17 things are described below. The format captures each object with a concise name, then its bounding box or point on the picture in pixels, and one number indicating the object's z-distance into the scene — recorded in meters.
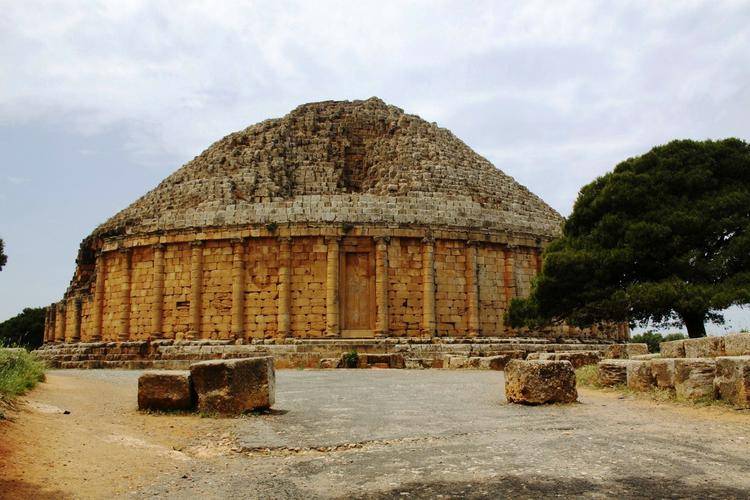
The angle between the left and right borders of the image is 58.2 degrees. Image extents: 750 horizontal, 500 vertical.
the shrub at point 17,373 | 8.60
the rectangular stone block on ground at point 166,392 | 9.32
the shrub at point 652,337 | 58.40
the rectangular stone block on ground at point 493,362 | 19.98
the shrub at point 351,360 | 21.38
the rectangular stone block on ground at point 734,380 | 8.73
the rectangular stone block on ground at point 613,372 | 12.33
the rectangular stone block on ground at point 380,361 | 21.61
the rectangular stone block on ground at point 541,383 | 10.14
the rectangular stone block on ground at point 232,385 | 9.05
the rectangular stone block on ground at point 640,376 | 11.31
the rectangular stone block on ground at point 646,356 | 13.86
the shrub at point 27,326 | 62.78
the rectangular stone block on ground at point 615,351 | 17.94
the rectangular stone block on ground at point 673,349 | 12.49
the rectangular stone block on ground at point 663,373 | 10.66
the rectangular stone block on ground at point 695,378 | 9.64
